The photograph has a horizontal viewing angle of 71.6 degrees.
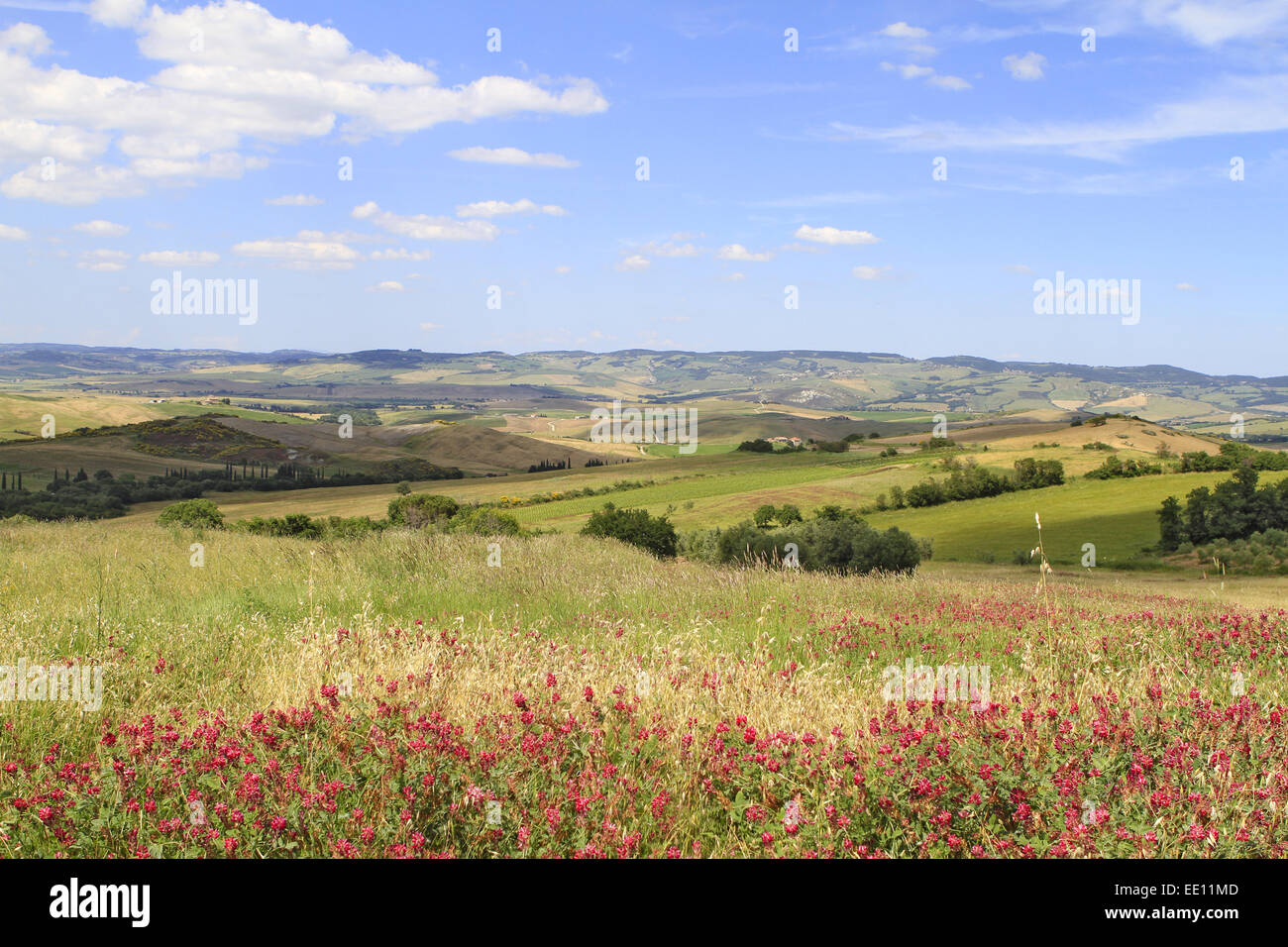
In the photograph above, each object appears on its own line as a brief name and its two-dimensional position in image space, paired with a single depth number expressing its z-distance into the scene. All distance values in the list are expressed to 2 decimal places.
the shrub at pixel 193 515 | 25.86
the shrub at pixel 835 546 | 35.47
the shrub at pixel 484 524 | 26.00
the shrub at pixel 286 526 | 28.75
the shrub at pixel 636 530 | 33.06
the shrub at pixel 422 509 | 30.64
